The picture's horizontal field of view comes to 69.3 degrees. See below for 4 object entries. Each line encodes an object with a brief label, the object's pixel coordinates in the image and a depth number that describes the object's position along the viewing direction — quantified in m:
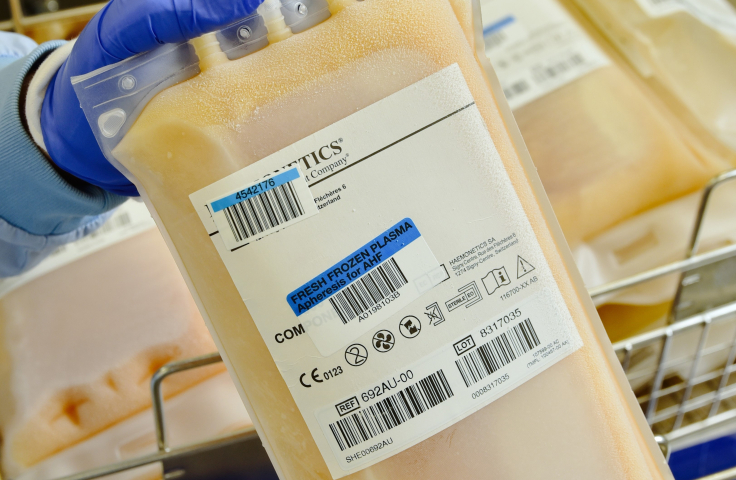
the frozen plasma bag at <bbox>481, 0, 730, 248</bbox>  0.59
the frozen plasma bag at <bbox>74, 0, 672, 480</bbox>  0.26
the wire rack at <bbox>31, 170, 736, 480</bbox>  0.41
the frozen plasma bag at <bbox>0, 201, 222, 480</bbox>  0.50
